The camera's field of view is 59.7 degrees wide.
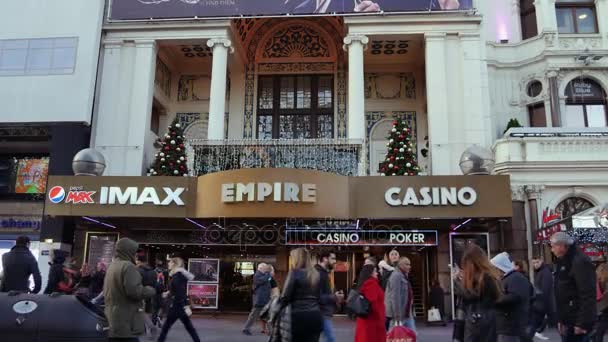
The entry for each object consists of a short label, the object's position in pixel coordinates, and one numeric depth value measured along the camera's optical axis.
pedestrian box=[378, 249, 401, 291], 9.45
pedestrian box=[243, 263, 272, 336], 12.58
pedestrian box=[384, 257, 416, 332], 7.76
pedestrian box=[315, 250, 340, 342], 6.73
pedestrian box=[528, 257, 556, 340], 8.84
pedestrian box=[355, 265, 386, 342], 7.18
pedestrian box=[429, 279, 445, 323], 16.45
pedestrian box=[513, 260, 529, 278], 9.30
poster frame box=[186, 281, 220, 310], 19.14
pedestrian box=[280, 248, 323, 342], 5.84
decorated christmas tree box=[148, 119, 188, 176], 19.06
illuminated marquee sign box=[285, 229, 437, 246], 17.94
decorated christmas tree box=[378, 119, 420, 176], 18.05
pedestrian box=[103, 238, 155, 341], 5.83
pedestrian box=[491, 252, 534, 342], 5.67
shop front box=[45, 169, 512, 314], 15.63
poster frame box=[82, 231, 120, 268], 19.23
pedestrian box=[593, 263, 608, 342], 9.01
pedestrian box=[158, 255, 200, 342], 9.89
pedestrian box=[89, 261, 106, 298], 12.99
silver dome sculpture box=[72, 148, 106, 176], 17.08
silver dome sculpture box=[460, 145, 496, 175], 16.78
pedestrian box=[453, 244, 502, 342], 5.63
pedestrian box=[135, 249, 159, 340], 9.53
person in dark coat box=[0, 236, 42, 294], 8.65
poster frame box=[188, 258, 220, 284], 19.50
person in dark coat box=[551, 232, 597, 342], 5.85
